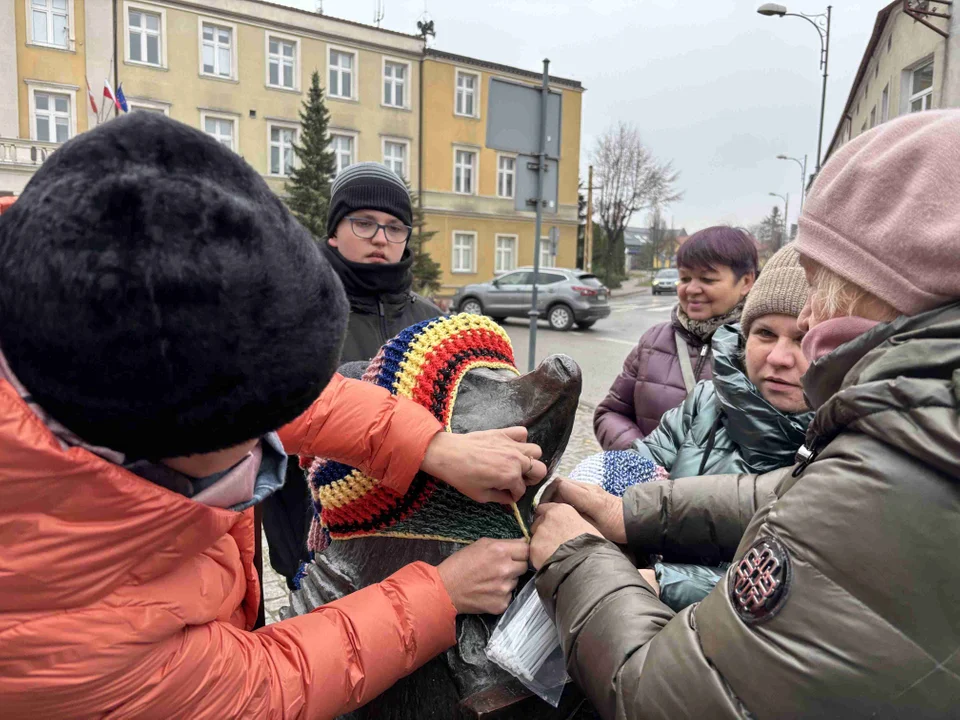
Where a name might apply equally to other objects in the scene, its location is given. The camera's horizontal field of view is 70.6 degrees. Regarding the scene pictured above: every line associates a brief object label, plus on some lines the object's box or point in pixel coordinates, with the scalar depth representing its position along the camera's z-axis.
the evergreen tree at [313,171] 19.36
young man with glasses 2.43
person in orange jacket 0.67
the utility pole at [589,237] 33.88
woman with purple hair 2.73
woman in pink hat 0.72
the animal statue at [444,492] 1.16
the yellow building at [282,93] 20.58
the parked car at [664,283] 35.31
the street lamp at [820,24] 14.80
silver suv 16.41
